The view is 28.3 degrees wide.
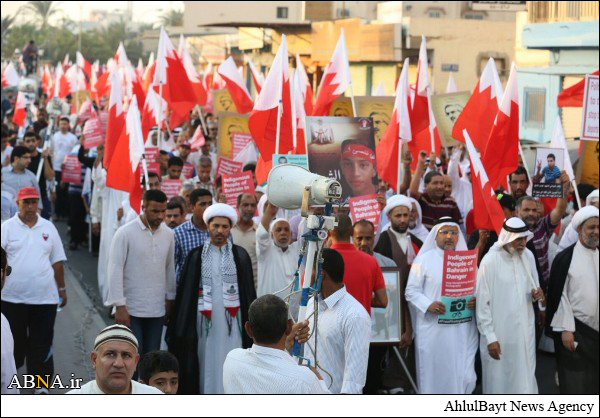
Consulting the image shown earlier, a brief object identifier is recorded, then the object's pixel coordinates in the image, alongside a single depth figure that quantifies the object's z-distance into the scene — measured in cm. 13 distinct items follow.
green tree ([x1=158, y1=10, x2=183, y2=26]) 11574
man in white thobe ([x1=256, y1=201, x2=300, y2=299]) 892
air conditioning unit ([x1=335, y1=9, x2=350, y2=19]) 5828
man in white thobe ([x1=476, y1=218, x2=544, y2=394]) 885
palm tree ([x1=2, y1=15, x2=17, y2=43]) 8077
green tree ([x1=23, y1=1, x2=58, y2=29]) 10738
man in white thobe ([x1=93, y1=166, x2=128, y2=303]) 1351
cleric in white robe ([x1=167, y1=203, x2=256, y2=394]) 848
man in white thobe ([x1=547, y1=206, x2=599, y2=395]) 884
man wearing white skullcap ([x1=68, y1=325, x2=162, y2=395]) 482
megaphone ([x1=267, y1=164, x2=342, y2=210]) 521
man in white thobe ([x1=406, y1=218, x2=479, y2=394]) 880
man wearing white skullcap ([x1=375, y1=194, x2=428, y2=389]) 955
